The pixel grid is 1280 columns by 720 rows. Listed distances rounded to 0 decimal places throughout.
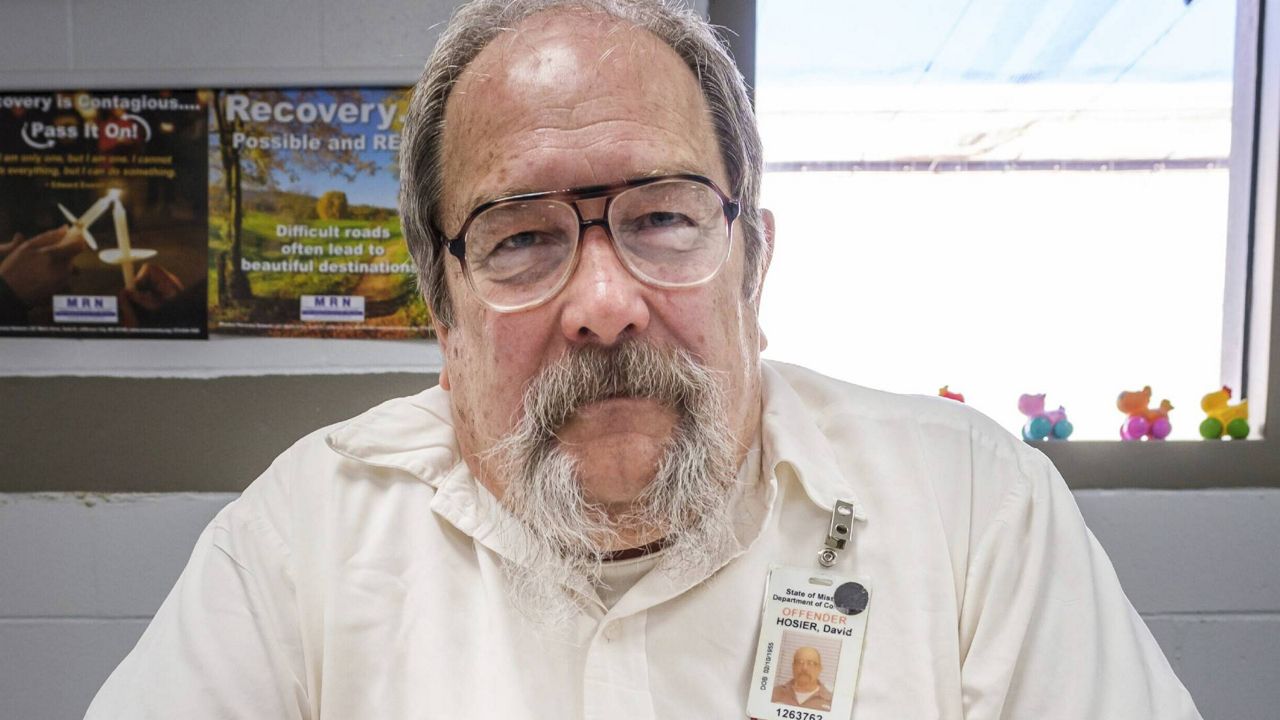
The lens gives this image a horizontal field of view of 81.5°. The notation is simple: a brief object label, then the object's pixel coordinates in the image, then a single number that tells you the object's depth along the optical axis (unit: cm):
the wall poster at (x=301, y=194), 165
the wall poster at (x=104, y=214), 166
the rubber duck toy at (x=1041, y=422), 173
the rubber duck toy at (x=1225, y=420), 173
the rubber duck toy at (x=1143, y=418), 174
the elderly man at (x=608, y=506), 80
